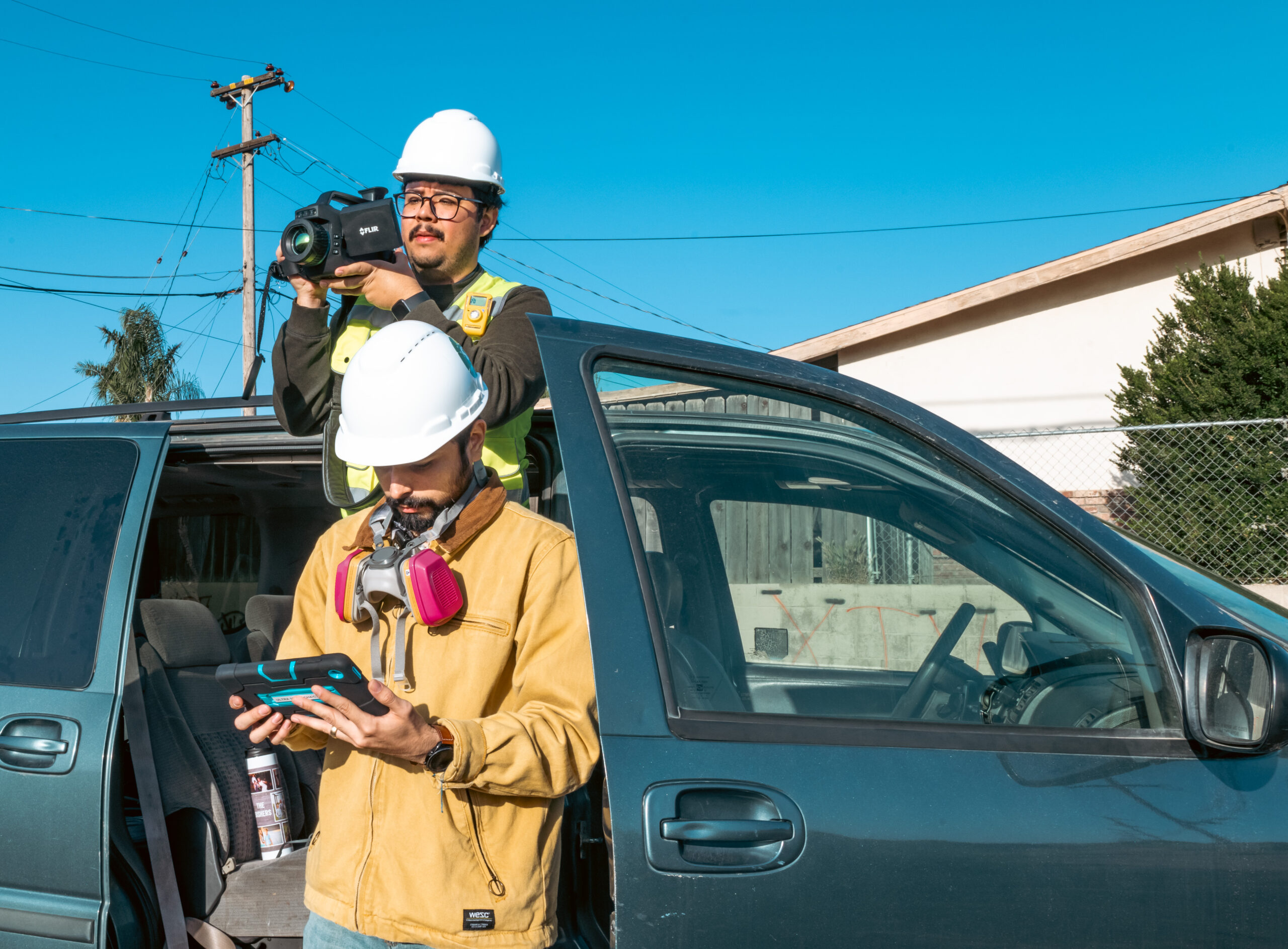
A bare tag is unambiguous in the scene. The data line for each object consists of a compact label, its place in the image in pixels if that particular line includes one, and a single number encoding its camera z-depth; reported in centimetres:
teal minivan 154
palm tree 2389
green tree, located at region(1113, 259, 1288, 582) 691
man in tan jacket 156
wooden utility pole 1822
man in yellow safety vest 240
